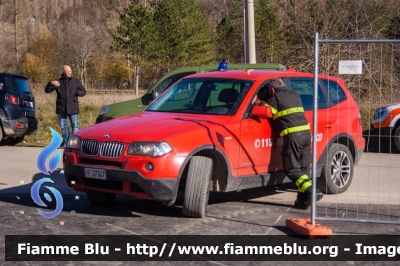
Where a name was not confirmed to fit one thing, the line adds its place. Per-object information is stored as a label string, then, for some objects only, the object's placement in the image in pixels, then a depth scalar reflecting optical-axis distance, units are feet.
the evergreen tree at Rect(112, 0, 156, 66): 172.45
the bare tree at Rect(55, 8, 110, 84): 211.61
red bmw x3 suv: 21.79
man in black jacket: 43.21
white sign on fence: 20.84
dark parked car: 46.50
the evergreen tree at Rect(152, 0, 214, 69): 174.60
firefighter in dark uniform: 23.72
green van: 39.46
